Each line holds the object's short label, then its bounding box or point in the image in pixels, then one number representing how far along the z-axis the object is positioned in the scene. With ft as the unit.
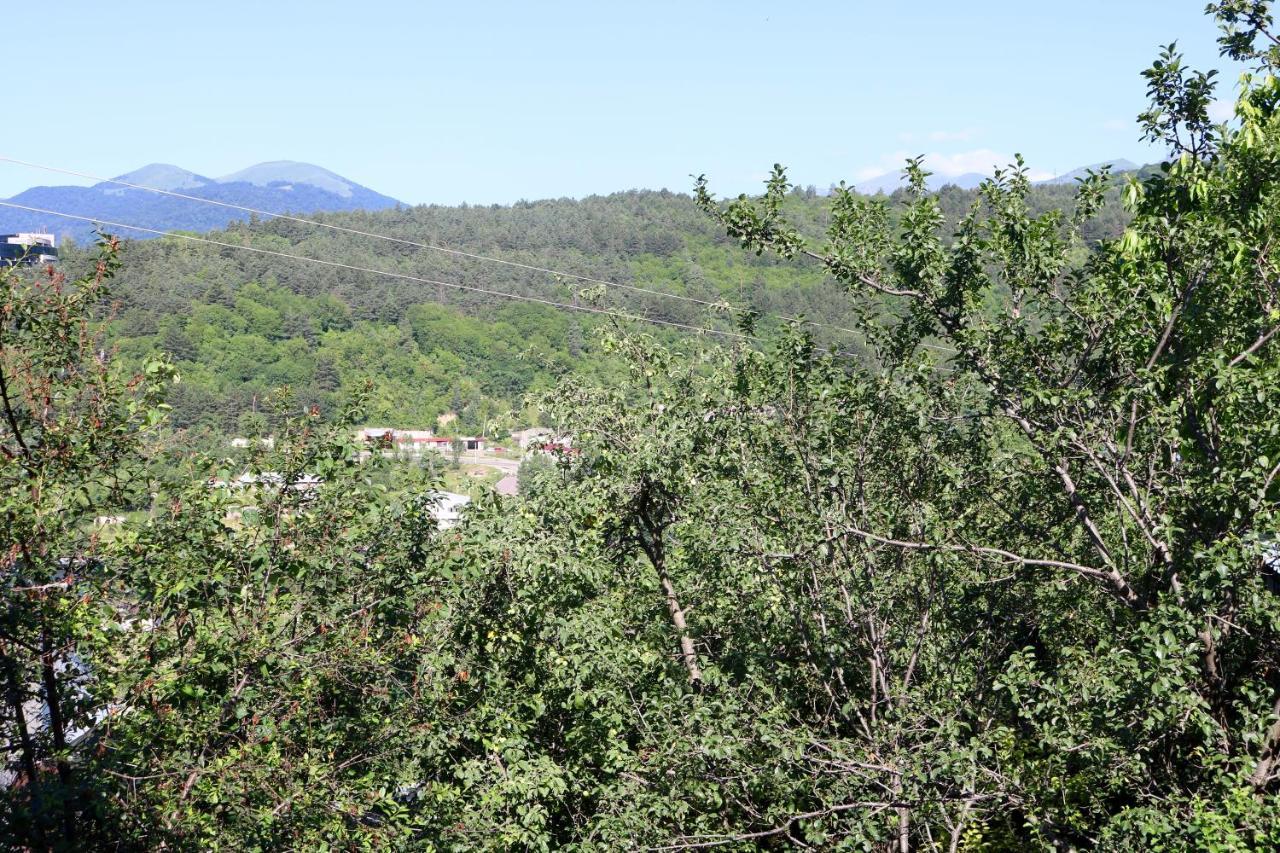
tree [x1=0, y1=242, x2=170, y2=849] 18.21
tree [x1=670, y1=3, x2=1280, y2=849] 19.69
